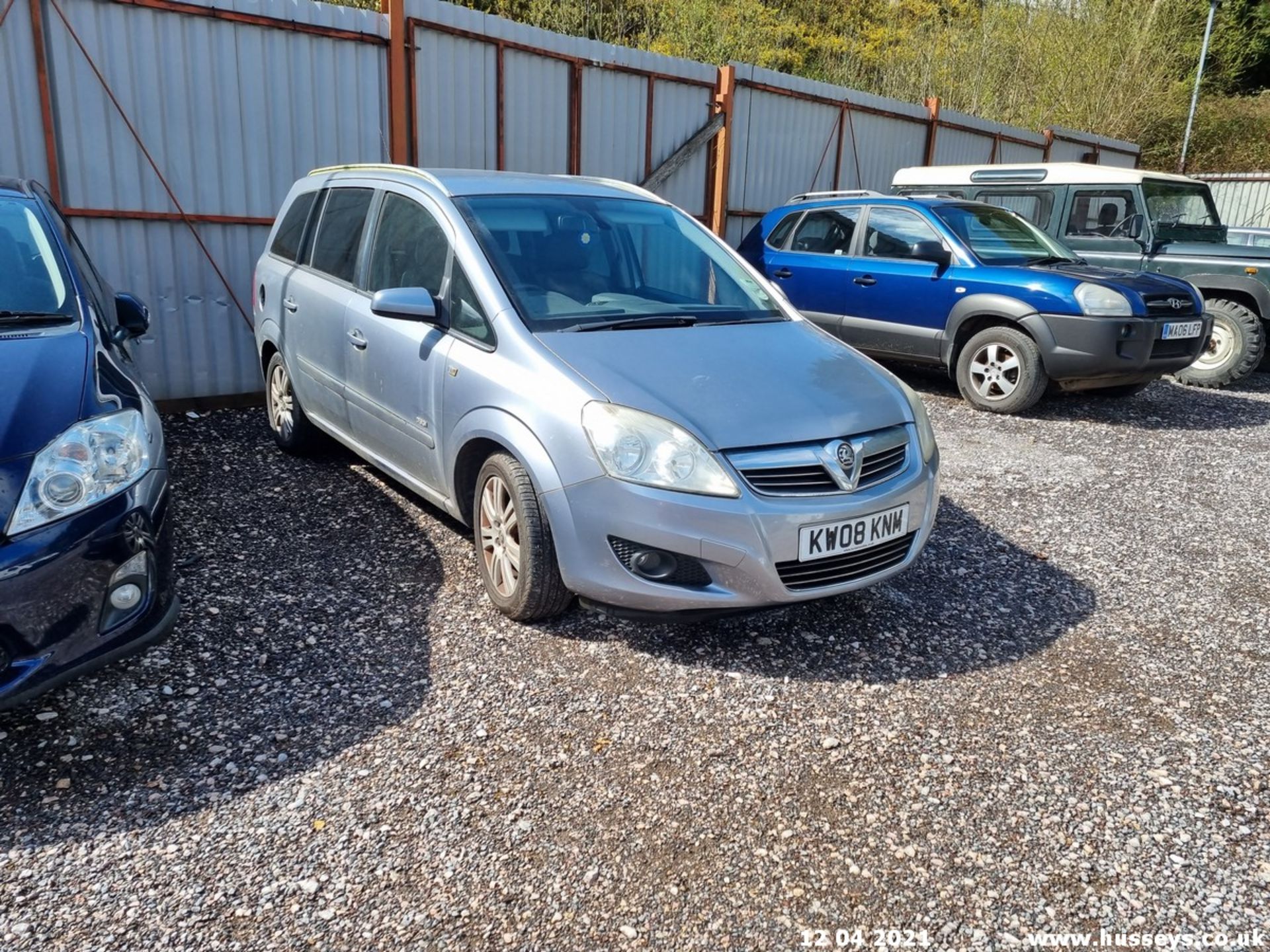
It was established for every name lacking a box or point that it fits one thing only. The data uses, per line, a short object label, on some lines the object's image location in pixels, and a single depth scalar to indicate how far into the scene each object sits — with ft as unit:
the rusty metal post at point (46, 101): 19.11
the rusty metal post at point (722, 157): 31.96
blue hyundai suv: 22.82
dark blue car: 8.21
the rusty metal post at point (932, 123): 41.34
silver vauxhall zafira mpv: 10.26
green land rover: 28.12
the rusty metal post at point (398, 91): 23.36
